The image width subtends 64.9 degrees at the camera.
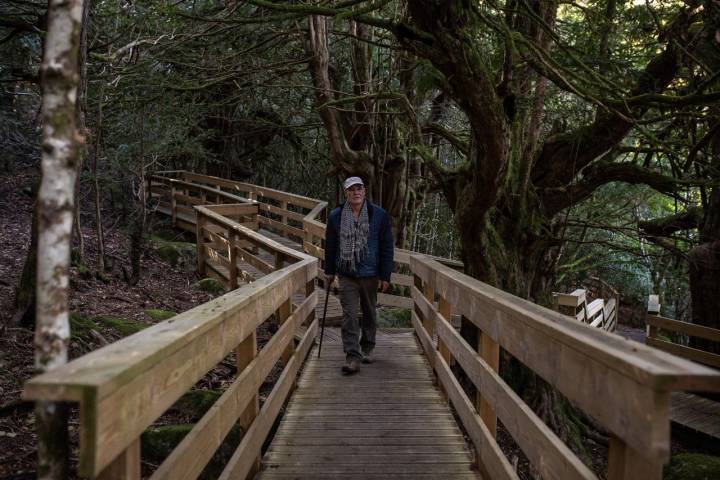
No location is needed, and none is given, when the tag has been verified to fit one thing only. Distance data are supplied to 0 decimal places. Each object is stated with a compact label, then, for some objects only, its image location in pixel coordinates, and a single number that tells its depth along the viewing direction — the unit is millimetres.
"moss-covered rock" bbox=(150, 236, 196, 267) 12930
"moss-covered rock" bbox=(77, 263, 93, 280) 8875
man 5402
